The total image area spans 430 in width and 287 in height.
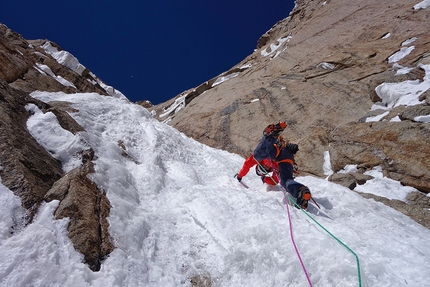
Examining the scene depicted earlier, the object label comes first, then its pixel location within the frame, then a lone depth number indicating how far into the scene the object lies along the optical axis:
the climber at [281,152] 5.40
